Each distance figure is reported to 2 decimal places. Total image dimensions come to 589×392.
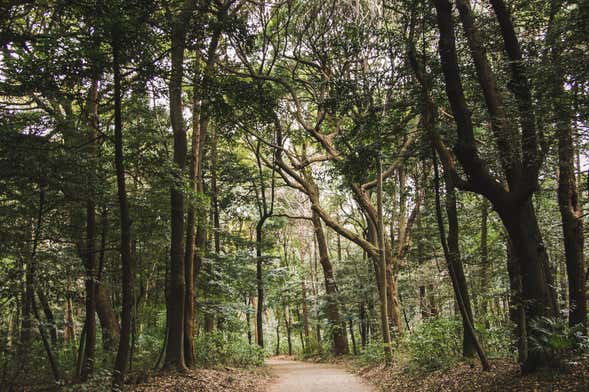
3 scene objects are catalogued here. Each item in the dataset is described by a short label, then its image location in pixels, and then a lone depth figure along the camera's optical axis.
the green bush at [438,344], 9.94
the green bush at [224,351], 13.94
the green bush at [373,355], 13.71
